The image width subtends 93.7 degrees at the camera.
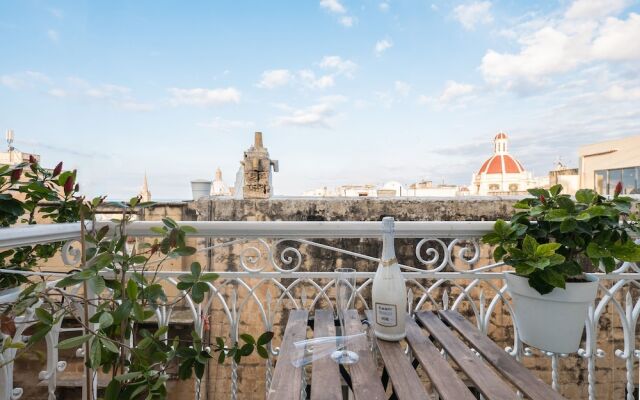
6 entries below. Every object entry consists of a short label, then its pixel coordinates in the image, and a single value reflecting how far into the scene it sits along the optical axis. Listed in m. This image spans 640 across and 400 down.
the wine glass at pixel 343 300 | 0.78
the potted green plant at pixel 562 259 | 1.05
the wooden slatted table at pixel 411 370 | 0.63
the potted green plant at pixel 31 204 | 0.92
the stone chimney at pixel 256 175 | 4.84
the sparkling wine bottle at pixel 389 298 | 0.88
